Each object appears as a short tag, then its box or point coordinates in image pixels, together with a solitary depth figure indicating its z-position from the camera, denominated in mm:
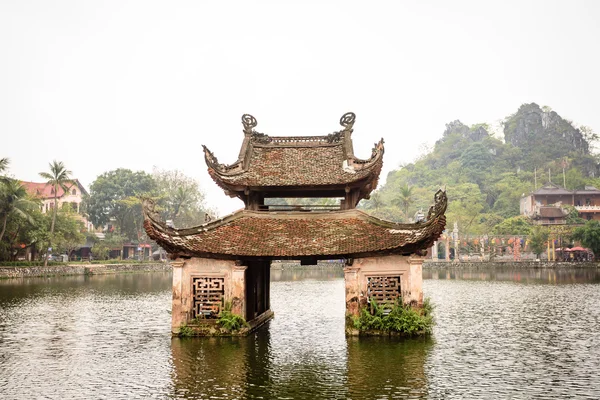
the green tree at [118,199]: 97250
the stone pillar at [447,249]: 87650
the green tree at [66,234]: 66938
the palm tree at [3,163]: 57112
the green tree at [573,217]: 88662
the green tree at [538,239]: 81938
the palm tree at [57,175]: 68438
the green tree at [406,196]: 97125
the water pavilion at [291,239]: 20719
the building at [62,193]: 96625
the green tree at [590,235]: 71625
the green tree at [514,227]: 88000
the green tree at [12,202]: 58500
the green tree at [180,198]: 98812
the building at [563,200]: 99794
